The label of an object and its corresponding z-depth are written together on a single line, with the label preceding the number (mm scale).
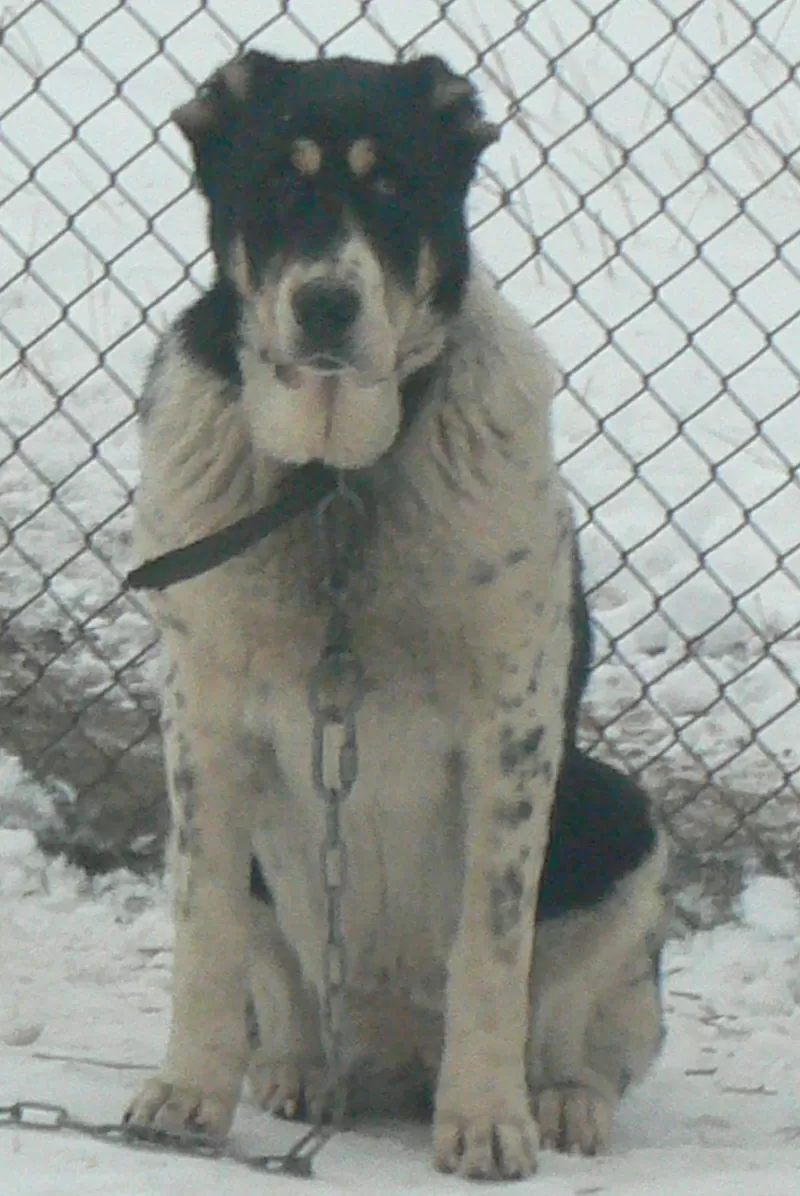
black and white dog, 6340
